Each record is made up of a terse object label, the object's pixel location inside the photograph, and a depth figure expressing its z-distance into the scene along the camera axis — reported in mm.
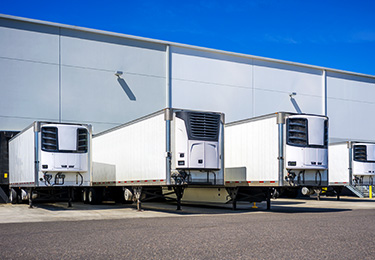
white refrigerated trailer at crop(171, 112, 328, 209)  16000
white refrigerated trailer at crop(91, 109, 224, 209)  15391
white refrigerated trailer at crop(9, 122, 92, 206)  17094
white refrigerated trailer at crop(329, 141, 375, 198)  24500
